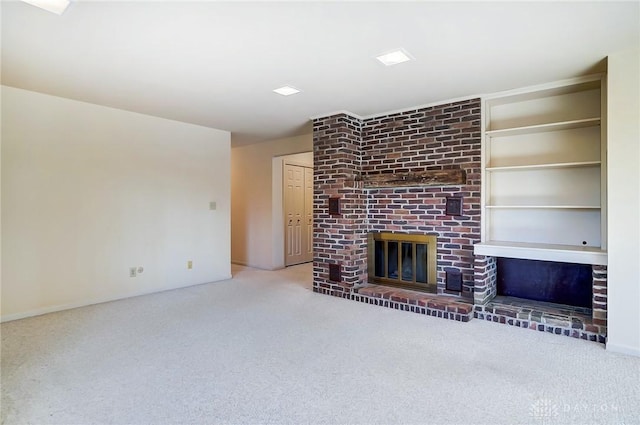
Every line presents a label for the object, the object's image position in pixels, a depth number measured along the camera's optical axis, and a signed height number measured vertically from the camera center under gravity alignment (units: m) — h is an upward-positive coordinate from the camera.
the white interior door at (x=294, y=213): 6.64 -0.06
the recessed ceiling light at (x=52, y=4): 2.07 +1.24
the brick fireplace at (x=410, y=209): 3.63 +0.01
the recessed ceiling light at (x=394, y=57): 2.73 +1.23
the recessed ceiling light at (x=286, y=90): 3.54 +1.24
